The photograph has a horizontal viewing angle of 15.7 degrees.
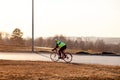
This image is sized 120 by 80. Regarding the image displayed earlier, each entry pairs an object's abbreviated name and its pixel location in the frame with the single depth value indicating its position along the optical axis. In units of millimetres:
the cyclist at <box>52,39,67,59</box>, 30425
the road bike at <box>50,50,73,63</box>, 31469
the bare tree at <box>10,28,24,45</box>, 66500
